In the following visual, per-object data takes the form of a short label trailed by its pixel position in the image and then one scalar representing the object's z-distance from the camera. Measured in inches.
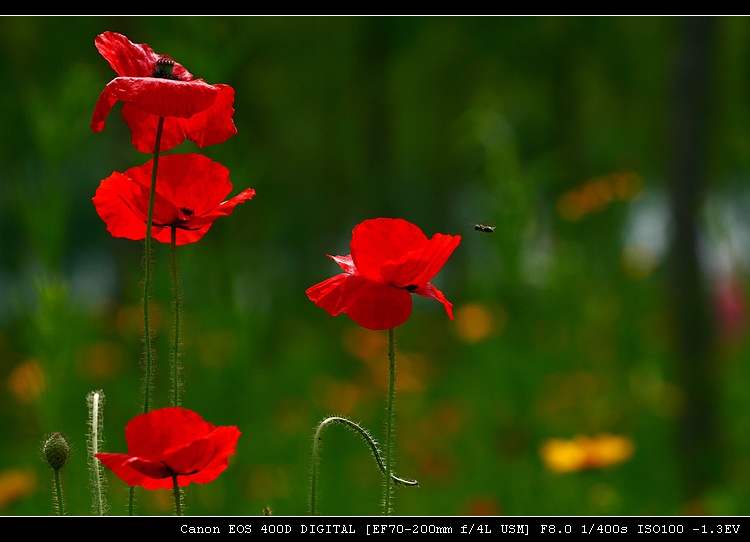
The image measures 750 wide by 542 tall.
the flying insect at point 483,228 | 106.0
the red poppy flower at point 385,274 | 96.0
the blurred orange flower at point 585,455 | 164.4
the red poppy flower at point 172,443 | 94.8
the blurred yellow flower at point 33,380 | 160.4
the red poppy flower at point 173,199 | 96.6
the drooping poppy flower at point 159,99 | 95.1
